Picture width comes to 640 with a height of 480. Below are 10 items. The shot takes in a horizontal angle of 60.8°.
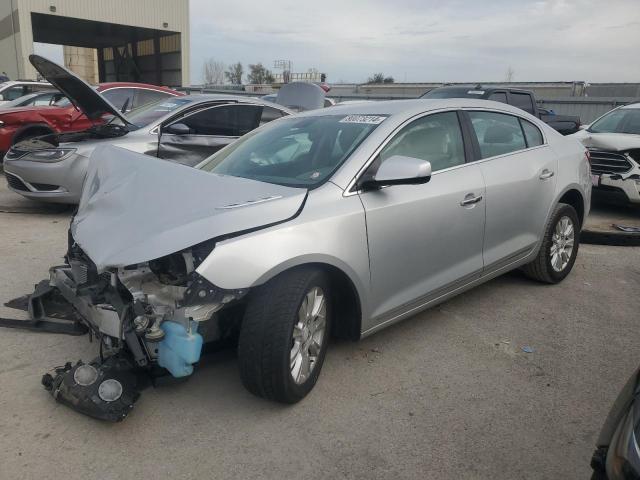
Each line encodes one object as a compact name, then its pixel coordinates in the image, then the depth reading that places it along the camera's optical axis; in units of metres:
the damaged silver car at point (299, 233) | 2.55
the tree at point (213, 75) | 71.19
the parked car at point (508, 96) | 10.02
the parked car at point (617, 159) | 6.96
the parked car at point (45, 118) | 9.63
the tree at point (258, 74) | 65.38
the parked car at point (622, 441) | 1.53
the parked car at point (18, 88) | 12.02
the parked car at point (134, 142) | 6.31
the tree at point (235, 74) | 68.25
